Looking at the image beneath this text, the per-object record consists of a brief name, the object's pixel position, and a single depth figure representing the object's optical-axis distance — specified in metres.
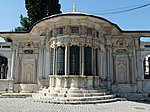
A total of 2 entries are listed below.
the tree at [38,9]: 23.00
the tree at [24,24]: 24.62
